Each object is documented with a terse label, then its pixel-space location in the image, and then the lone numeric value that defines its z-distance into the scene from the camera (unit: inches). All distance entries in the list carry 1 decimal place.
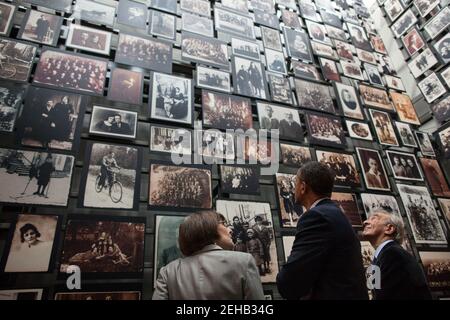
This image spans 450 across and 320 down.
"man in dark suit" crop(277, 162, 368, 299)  71.6
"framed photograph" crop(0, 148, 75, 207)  113.8
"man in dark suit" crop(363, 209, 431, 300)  91.2
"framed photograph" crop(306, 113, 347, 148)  189.6
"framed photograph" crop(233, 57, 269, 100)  189.2
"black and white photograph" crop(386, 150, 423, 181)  201.3
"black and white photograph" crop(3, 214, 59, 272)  104.0
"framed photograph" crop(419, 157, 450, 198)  205.0
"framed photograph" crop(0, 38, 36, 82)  136.9
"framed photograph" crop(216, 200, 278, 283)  137.6
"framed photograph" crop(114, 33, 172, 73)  168.2
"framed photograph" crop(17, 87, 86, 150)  125.6
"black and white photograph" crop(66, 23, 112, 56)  160.2
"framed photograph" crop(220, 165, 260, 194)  148.9
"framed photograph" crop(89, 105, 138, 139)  139.9
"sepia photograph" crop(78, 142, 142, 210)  125.0
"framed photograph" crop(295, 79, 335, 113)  204.5
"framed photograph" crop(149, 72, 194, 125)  157.0
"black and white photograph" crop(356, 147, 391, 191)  187.6
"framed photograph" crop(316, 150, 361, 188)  180.9
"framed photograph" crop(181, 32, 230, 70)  189.2
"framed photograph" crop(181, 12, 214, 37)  203.7
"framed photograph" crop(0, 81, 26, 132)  124.3
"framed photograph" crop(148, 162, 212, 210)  135.1
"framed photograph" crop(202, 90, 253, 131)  166.2
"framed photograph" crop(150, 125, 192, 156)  147.5
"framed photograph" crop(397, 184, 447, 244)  182.5
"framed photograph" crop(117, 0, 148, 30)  186.2
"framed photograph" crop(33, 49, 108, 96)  142.9
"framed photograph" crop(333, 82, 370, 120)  215.0
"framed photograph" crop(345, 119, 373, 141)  205.0
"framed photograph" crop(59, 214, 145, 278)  111.7
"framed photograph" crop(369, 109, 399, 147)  213.2
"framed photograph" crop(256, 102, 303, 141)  180.2
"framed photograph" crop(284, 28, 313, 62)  231.9
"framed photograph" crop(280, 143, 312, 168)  171.0
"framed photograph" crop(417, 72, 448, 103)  239.5
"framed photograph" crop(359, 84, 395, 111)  231.9
